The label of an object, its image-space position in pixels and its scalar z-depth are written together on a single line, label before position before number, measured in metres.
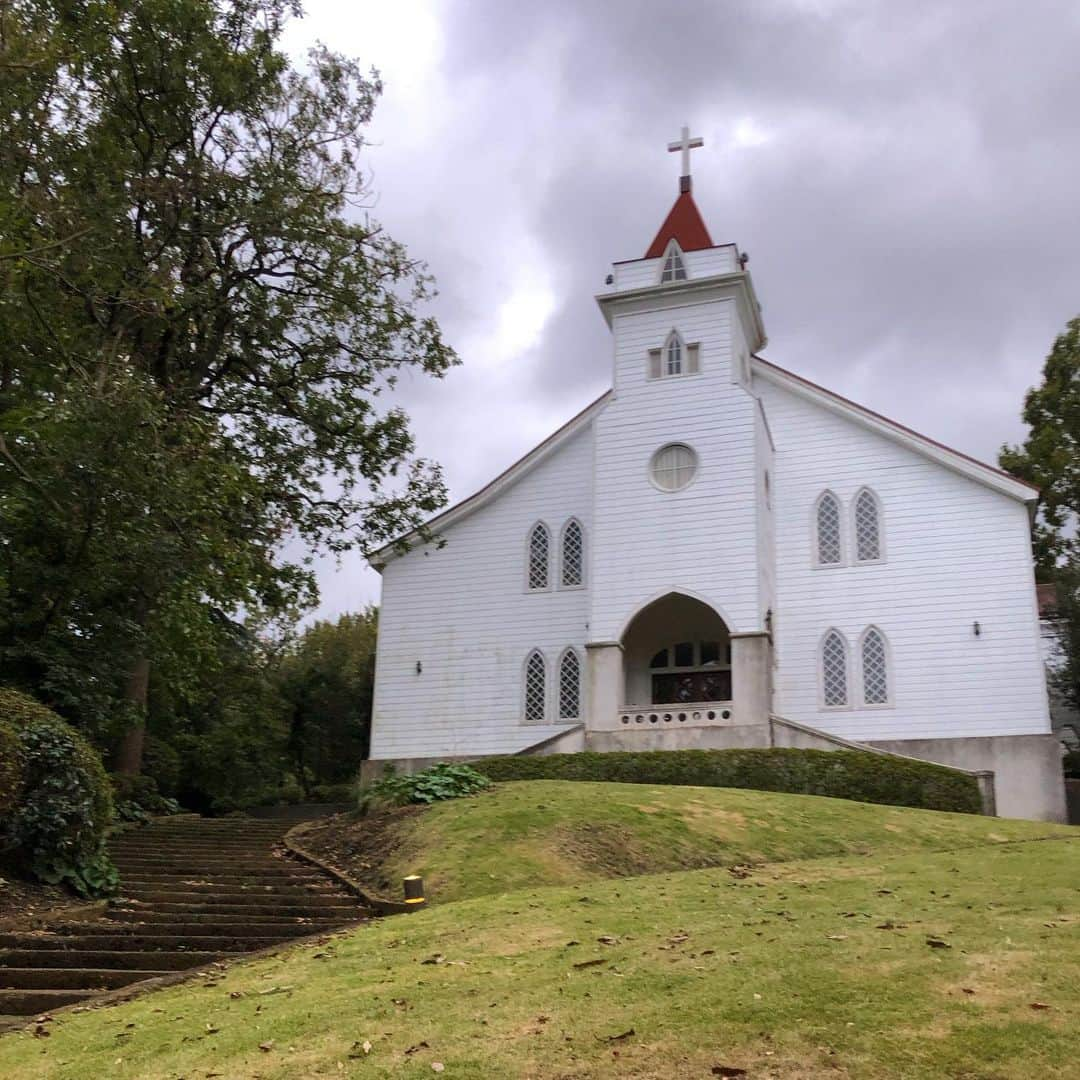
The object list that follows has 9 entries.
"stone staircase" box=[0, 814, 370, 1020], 10.43
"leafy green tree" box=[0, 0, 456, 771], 18.27
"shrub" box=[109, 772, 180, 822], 22.02
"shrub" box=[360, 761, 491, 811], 18.77
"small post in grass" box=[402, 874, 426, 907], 13.10
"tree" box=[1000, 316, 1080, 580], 35.78
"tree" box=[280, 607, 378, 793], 37.62
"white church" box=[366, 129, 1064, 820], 26.00
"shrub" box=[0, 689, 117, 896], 14.19
